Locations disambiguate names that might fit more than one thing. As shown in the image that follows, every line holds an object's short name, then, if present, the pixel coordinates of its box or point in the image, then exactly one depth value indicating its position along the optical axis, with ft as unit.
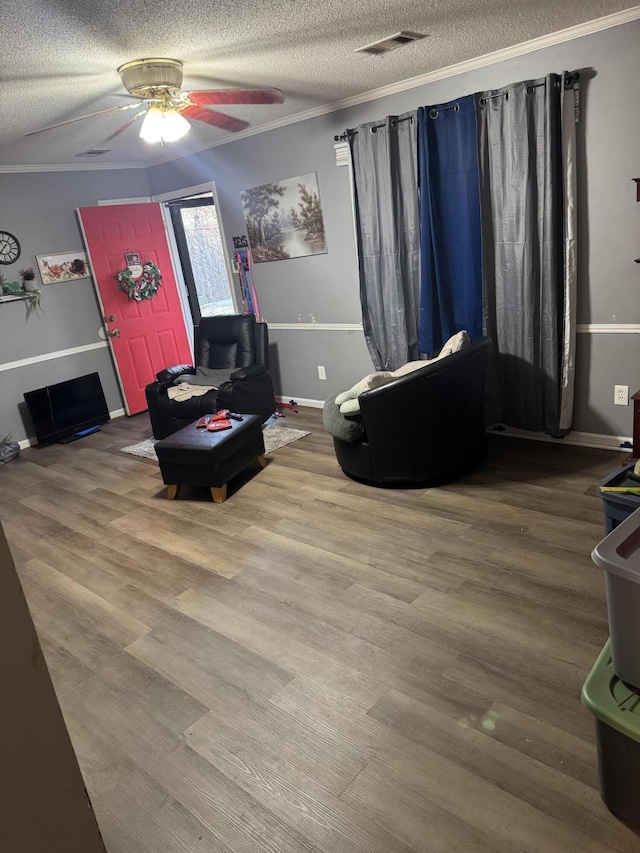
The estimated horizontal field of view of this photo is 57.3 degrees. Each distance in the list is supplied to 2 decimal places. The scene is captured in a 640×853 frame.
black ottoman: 11.89
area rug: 15.05
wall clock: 16.63
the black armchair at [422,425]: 10.75
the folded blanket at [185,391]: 15.41
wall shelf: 16.66
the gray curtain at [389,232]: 13.17
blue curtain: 12.11
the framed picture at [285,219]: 15.51
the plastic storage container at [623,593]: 4.51
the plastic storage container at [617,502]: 6.98
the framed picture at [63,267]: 17.58
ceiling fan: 9.13
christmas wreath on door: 18.84
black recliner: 15.20
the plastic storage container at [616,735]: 4.65
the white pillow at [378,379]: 11.48
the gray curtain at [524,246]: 11.04
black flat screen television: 17.33
